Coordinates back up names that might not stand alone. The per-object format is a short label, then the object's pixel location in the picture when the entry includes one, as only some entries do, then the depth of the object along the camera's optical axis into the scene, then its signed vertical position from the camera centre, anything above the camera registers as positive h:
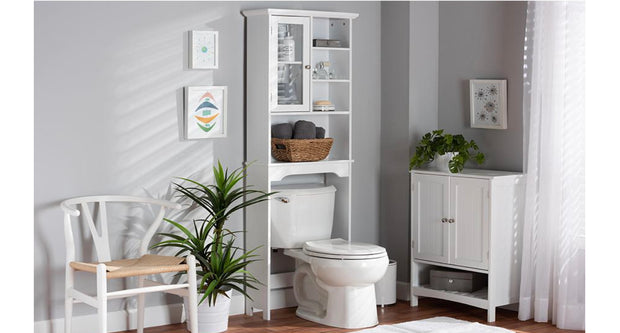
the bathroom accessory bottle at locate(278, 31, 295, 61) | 4.46 +0.65
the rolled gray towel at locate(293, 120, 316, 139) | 4.55 +0.17
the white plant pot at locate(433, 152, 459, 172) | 4.67 -0.01
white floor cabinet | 4.37 -0.40
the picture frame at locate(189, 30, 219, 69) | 4.27 +0.61
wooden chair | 3.55 -0.53
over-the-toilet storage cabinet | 4.42 +0.33
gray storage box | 4.61 -0.74
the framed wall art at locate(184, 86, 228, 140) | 4.30 +0.26
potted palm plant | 4.12 -0.49
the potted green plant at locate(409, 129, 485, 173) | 4.54 +0.04
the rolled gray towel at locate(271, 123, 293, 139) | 4.54 +0.16
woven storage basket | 4.48 +0.05
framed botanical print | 4.65 +0.34
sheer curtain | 4.15 -0.02
